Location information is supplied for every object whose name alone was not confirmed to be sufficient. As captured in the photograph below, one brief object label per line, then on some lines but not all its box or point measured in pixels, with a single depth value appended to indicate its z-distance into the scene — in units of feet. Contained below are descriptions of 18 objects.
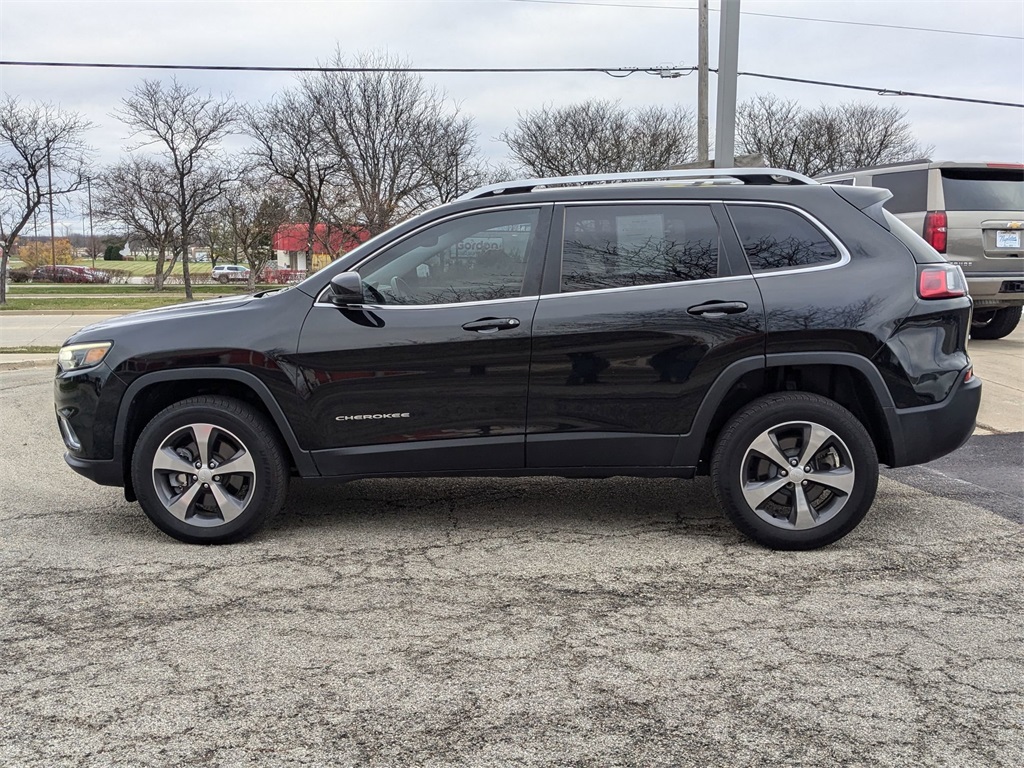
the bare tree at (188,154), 139.85
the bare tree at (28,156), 118.83
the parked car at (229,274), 211.00
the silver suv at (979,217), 35.22
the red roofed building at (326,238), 135.85
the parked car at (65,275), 195.62
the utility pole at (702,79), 69.97
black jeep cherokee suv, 15.14
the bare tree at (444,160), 137.08
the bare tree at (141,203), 157.28
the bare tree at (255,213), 143.38
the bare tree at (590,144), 162.71
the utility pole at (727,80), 40.09
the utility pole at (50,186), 118.62
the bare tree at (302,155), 134.72
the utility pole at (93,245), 262.26
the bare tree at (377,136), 136.56
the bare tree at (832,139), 175.42
